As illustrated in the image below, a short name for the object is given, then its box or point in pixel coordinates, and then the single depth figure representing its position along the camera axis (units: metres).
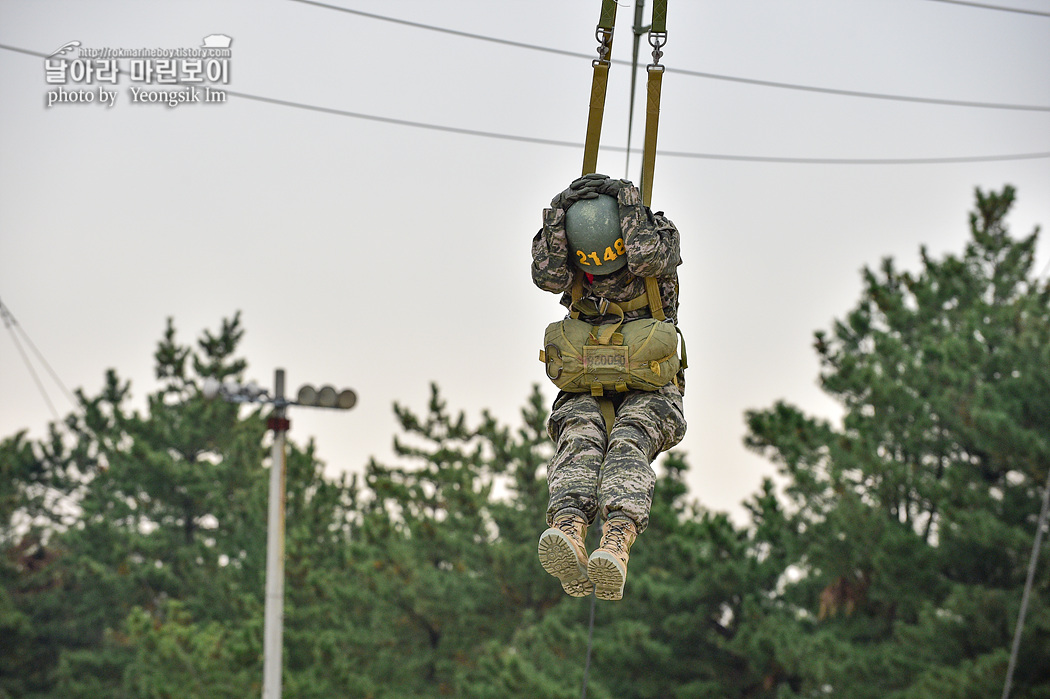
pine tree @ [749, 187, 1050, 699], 45.41
